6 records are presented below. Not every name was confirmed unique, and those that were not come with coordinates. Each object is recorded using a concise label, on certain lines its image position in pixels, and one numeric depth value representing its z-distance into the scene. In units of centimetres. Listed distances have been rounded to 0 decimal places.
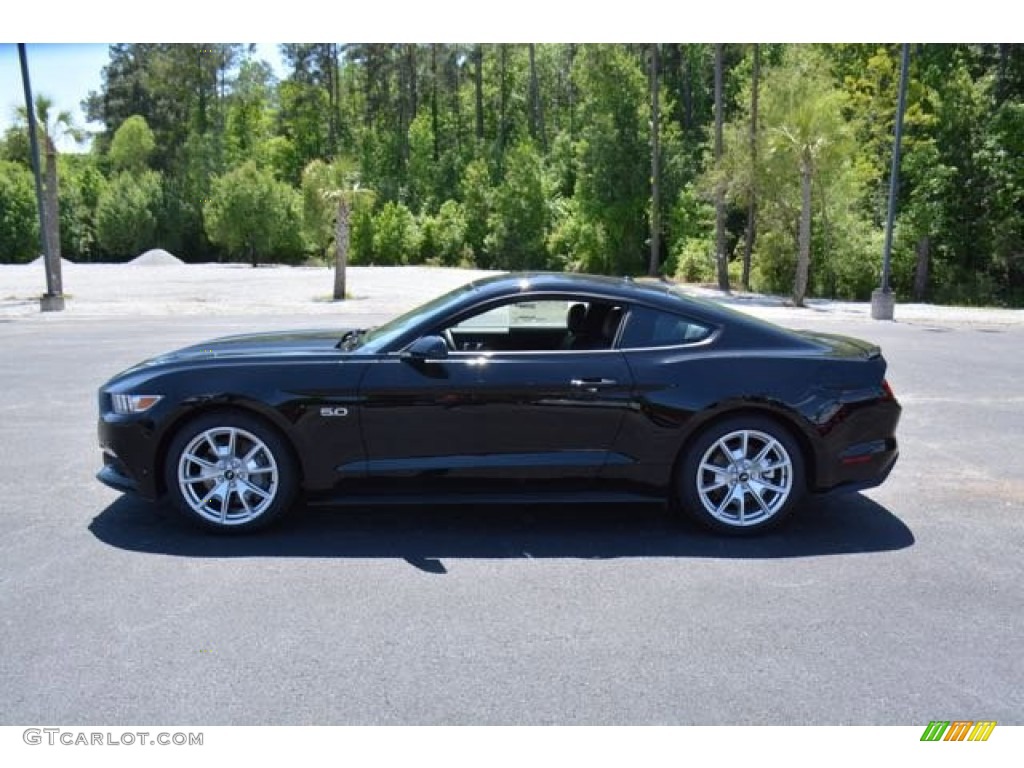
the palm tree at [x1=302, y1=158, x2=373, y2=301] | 2605
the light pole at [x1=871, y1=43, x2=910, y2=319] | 2116
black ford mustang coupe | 471
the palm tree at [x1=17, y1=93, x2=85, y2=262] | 2475
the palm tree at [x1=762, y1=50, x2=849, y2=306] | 2402
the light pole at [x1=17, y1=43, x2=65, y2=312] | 2138
